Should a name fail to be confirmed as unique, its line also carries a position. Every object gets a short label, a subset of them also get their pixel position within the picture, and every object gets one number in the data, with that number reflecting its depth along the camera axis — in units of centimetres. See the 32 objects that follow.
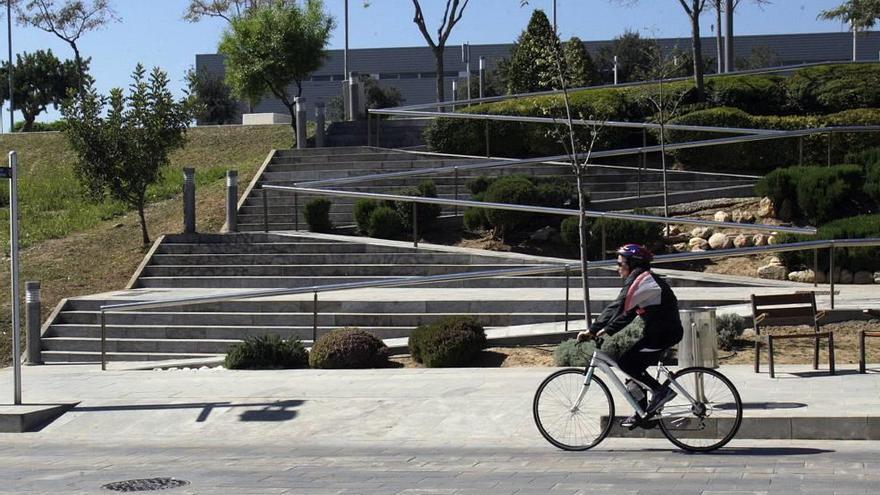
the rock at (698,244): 2152
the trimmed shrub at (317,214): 2391
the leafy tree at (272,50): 3412
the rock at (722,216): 2247
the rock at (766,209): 2277
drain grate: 926
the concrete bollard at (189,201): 2378
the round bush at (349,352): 1582
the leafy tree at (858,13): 4259
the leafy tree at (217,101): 6063
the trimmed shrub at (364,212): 2349
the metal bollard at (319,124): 3058
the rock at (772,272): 1992
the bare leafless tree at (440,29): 3800
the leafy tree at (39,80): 6538
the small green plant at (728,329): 1509
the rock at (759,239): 2113
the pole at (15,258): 1322
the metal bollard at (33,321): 1784
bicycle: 1021
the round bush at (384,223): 2312
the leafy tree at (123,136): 2462
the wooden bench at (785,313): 1377
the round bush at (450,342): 1549
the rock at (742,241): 2125
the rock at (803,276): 1939
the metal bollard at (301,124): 3025
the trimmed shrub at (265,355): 1634
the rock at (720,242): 2150
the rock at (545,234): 2253
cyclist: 1023
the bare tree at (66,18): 5072
